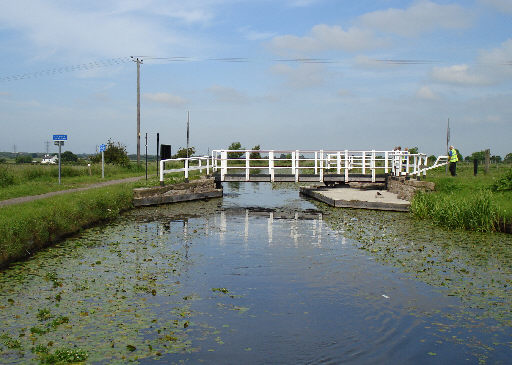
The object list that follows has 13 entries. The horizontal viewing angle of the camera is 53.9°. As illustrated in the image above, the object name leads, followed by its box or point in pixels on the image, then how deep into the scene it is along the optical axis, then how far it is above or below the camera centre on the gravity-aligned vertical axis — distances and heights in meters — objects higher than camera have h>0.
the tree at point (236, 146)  60.79 +2.15
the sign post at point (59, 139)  26.03 +1.27
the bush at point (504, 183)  20.12 -0.79
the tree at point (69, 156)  118.88 +1.84
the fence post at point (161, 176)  25.22 -0.66
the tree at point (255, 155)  57.46 +1.00
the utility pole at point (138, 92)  45.56 +6.45
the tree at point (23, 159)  94.81 +0.84
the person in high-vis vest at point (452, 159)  26.77 +0.25
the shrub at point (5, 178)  24.84 -0.74
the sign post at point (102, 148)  34.38 +1.08
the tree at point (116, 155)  43.59 +0.73
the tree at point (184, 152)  51.53 +1.19
